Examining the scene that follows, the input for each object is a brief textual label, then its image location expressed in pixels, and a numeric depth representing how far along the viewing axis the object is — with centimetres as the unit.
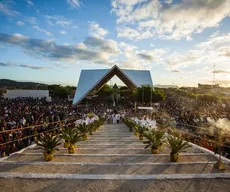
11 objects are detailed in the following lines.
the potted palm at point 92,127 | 1067
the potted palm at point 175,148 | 521
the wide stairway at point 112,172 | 372
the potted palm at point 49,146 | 528
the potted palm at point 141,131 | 900
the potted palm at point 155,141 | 617
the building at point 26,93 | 4241
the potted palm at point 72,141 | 618
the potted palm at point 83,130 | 918
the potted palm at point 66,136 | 646
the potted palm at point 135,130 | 1056
